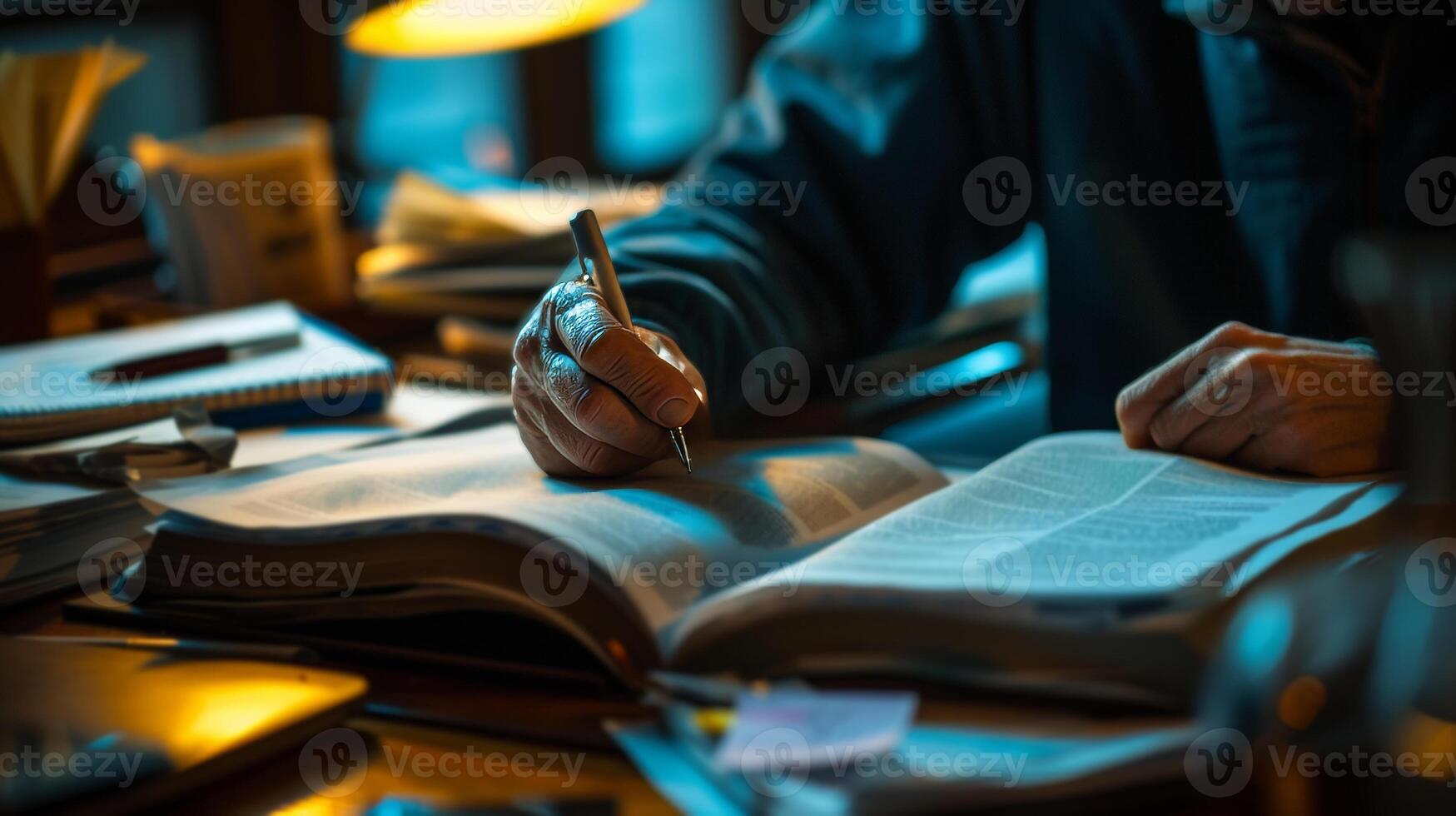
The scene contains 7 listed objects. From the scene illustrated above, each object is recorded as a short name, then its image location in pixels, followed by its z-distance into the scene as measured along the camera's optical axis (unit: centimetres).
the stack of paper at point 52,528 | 174
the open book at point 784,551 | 153
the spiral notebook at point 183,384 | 190
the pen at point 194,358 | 200
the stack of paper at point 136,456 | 182
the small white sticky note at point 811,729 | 149
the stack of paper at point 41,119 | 222
